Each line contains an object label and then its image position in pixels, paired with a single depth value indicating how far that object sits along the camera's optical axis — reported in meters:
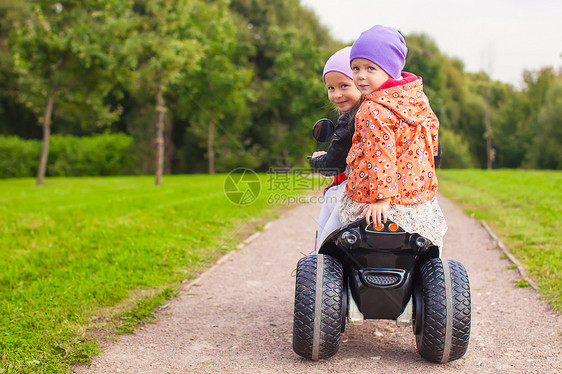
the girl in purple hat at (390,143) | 2.83
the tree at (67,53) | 19.58
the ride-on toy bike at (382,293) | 3.00
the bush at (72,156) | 31.50
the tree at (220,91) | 26.55
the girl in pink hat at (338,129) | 3.21
